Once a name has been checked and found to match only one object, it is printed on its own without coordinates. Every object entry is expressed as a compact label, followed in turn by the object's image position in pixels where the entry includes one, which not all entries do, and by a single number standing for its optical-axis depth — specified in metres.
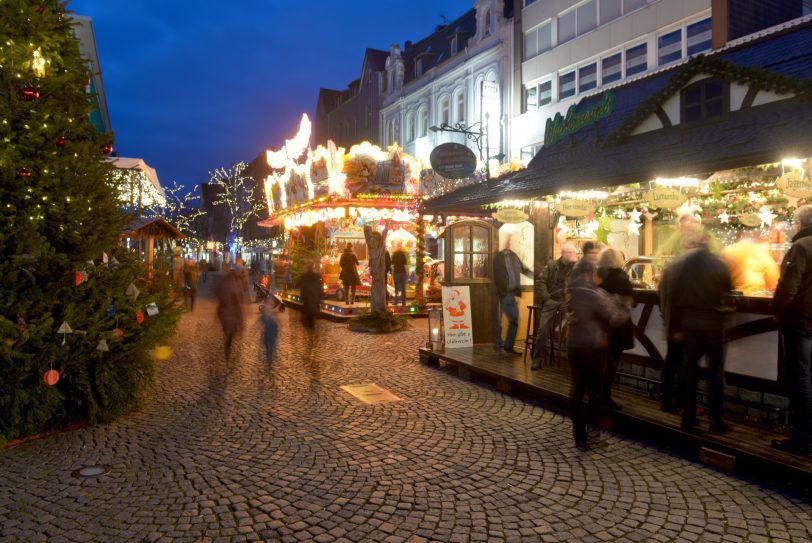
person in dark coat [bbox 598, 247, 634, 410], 6.04
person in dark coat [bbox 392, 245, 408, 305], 17.66
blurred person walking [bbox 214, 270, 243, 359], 8.84
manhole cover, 4.64
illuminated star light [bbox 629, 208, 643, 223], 12.64
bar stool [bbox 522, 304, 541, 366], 8.64
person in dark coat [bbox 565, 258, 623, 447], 5.19
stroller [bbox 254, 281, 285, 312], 18.98
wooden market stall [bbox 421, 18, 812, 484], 5.88
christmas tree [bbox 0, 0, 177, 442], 5.29
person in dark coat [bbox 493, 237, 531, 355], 9.18
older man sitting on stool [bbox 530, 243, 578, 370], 8.15
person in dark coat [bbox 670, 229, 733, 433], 5.04
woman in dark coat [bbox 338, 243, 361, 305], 17.36
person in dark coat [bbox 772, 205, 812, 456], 4.56
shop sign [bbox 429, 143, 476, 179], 13.69
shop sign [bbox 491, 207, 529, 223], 10.41
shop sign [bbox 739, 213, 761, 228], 11.51
